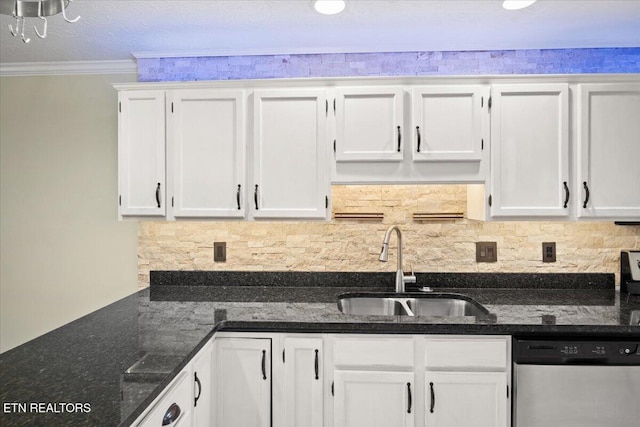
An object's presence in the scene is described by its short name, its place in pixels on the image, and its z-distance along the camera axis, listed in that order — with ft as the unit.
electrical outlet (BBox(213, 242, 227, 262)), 8.38
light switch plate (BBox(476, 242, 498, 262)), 8.13
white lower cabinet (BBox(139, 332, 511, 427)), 5.85
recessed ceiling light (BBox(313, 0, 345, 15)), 6.31
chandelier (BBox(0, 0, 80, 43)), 3.33
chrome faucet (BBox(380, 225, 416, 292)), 7.60
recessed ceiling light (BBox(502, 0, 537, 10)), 6.22
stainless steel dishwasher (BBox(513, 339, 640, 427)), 5.68
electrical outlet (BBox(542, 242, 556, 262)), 8.03
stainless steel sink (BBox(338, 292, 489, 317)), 7.61
